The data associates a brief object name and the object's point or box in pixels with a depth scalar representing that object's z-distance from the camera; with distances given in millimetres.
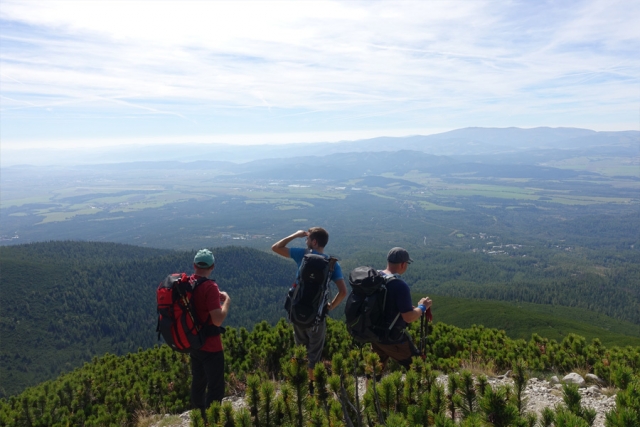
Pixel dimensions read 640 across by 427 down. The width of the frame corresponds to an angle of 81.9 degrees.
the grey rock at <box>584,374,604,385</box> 7891
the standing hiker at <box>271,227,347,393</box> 6516
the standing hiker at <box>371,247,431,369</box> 5754
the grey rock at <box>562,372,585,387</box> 7577
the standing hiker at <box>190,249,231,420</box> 5711
